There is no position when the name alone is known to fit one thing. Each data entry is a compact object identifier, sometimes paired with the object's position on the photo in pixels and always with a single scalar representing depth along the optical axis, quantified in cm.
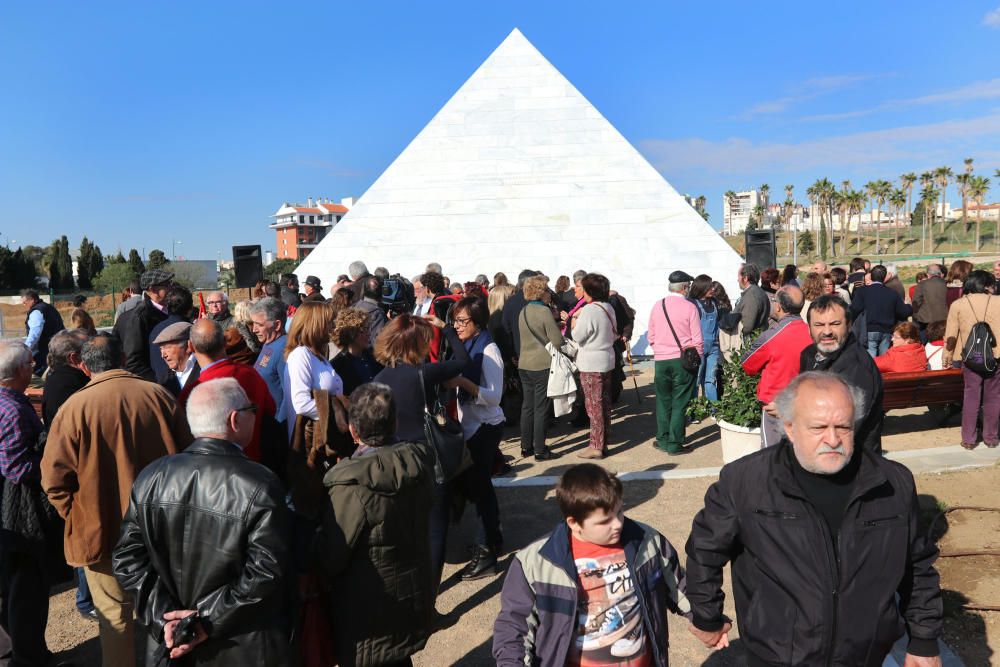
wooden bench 630
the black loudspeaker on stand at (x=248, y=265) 1258
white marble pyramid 1434
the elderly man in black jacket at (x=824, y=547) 192
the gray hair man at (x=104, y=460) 285
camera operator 525
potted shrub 537
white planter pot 537
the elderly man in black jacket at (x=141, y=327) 507
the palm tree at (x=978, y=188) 7169
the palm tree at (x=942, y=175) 7456
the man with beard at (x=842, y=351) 324
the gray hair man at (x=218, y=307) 557
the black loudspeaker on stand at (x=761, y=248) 1253
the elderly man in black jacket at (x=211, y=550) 213
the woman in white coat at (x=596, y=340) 605
